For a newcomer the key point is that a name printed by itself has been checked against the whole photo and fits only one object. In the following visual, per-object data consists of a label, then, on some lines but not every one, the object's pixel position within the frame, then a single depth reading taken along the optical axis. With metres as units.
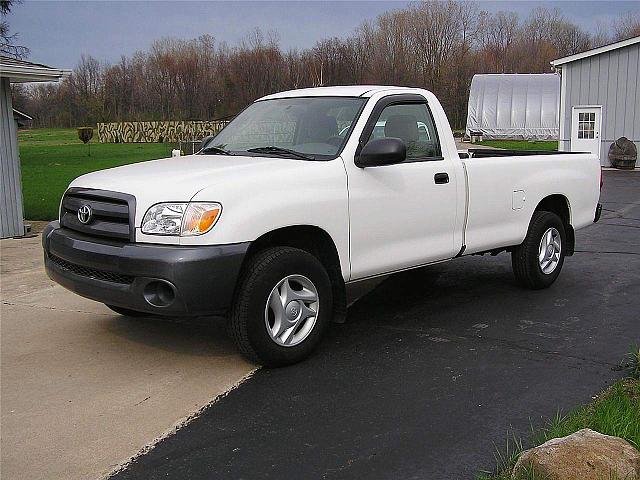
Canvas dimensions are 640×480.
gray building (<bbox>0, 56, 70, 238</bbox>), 10.40
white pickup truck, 4.58
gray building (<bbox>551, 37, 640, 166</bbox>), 24.03
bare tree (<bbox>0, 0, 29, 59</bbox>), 25.09
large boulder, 3.14
